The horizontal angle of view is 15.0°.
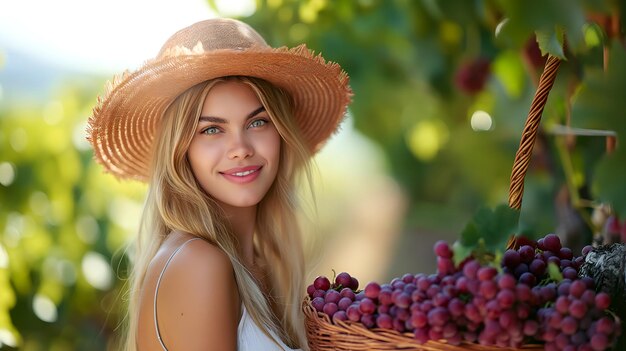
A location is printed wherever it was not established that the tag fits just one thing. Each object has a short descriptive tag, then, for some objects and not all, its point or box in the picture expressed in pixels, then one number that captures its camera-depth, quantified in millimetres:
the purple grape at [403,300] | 2662
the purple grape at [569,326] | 2599
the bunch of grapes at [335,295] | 2747
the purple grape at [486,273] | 2608
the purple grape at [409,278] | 2691
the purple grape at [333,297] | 2767
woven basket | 2661
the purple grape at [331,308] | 2754
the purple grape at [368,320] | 2701
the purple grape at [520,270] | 2689
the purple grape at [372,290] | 2699
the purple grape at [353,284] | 2828
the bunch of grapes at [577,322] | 2600
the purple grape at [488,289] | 2602
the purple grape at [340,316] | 2732
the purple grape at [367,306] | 2697
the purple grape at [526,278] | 2658
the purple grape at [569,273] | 2697
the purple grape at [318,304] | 2779
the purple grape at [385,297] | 2684
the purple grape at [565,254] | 2799
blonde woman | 2940
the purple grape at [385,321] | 2677
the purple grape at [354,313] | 2710
